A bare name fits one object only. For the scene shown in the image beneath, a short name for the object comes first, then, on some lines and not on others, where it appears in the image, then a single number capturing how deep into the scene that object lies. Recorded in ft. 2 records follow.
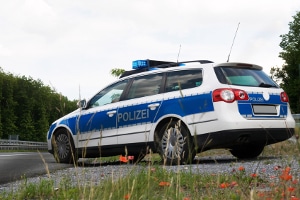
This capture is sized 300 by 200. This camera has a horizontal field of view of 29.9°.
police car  27.09
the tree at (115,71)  159.40
